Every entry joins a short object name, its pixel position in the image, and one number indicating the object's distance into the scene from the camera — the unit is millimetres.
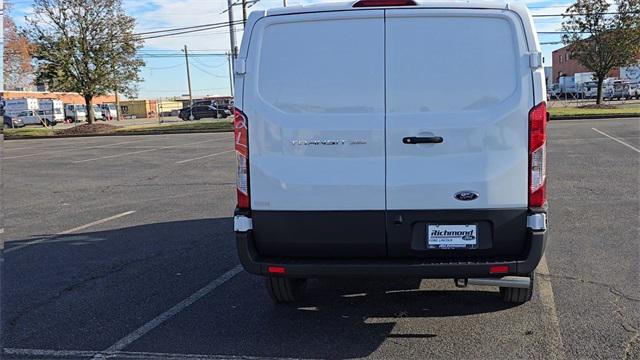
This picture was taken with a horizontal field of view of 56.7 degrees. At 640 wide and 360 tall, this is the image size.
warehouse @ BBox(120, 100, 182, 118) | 83012
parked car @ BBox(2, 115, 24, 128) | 51281
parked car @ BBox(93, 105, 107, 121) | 64000
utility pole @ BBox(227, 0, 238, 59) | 34450
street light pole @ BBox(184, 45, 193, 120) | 73569
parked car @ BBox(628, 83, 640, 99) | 57044
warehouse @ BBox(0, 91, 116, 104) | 75975
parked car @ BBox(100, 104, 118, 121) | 69962
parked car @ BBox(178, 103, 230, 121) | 50469
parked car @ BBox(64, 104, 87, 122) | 62825
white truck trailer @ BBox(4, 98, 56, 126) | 55312
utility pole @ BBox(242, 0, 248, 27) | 37419
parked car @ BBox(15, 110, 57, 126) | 55109
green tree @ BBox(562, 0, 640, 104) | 34219
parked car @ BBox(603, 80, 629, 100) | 56125
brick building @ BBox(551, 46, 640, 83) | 91612
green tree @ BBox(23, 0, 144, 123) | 34906
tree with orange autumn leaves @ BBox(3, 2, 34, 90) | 36031
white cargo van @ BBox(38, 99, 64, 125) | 57281
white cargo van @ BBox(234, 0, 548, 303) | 3650
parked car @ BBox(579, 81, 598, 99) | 60188
